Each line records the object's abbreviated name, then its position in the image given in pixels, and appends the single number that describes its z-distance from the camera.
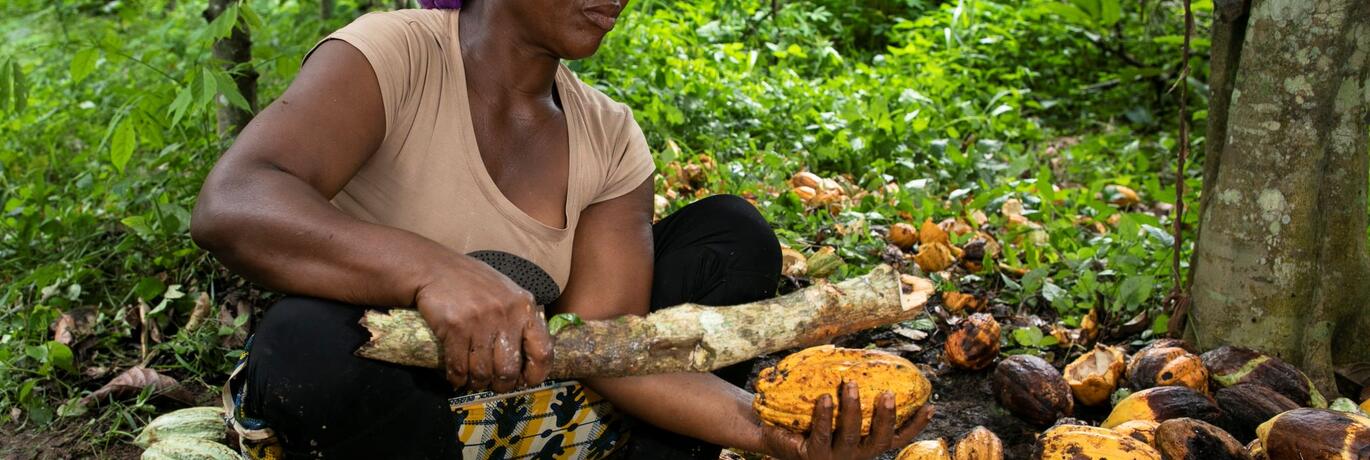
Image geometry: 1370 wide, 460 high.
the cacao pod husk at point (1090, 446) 1.92
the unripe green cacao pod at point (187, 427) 2.41
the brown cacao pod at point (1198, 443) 2.00
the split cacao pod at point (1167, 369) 2.48
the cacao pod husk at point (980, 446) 2.04
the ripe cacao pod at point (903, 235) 3.67
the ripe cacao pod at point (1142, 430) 2.14
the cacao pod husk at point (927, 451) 2.03
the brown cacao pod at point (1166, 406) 2.29
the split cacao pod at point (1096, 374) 2.59
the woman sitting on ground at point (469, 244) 1.68
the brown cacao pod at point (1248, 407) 2.29
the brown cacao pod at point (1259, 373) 2.41
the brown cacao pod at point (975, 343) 2.82
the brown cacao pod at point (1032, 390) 2.51
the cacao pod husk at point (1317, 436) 1.92
